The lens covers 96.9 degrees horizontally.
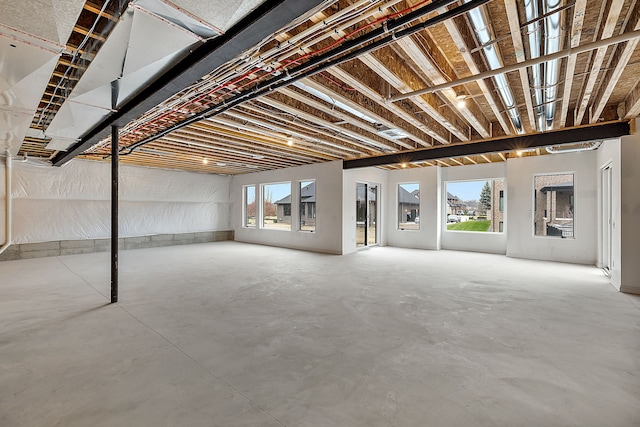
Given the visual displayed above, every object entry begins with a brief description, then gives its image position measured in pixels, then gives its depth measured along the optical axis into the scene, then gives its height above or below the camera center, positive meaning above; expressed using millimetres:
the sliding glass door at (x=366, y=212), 8523 +103
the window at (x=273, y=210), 9141 +199
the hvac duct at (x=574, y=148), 5352 +1323
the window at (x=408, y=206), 8780 +398
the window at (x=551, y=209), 6553 +164
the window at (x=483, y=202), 8391 +436
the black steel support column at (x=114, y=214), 3602 +3
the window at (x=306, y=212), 8445 +104
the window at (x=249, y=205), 9977 +349
